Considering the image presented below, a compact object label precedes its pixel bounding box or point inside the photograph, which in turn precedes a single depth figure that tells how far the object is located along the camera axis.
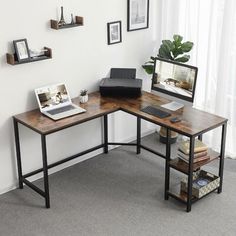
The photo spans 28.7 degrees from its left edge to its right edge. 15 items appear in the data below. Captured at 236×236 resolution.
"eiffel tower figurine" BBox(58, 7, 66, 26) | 3.97
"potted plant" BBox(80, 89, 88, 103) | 4.20
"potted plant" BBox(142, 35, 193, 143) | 4.52
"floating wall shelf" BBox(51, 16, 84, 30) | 3.91
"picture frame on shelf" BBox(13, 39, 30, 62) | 3.74
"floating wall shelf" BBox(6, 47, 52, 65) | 3.71
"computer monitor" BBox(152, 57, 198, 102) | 3.91
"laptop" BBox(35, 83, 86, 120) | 3.94
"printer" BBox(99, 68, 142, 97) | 4.30
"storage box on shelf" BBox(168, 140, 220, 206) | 3.74
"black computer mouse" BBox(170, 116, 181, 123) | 3.77
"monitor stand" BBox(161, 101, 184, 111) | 4.06
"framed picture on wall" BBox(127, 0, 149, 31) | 4.55
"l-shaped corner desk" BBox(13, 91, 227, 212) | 3.66
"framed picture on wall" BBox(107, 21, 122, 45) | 4.43
